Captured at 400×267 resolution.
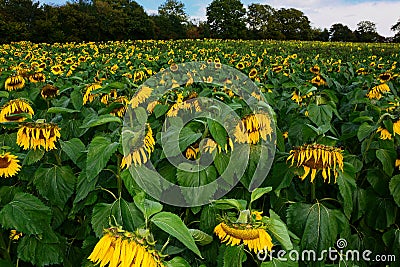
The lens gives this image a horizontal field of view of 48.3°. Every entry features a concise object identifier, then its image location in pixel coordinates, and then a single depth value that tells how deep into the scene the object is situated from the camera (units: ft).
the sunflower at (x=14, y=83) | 12.88
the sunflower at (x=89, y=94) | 10.67
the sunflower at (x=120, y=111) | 7.93
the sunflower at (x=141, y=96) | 9.10
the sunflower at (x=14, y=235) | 6.90
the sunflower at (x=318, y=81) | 14.66
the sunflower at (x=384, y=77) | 13.72
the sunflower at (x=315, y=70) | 16.24
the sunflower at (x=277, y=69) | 20.04
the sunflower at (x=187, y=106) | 7.89
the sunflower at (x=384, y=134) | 7.12
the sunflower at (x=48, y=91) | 10.65
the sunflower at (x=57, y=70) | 18.72
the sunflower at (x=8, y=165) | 6.13
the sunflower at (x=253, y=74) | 18.19
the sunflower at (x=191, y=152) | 6.04
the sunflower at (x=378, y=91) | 12.12
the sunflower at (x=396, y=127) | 7.03
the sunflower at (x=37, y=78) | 13.72
